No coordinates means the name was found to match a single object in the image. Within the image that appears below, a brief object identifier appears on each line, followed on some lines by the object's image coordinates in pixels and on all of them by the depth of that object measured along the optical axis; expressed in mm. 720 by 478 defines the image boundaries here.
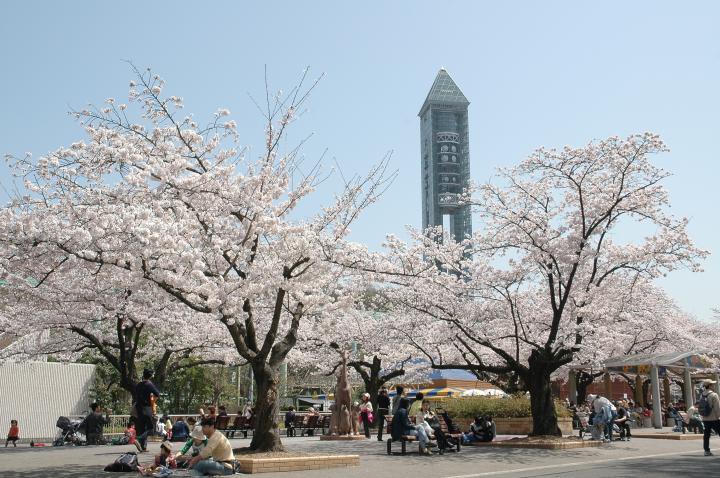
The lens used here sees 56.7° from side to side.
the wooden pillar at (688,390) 27441
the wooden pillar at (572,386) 30086
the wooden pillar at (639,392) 33031
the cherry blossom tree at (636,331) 22927
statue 22328
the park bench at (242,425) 25625
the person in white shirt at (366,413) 22842
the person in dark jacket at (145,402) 15148
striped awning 33975
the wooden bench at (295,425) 27612
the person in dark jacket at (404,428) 15719
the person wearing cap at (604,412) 20391
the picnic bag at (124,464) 12031
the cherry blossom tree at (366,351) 28516
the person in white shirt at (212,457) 10719
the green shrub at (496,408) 22234
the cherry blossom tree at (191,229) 12281
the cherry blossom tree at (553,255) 18797
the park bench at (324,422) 28234
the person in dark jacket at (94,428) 21047
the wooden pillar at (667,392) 36088
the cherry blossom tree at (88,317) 18562
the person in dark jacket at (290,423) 27609
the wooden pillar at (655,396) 25594
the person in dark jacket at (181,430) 20375
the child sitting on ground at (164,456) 12047
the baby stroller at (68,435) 21672
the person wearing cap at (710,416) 14625
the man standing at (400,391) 18078
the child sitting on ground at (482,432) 18938
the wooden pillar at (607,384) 33956
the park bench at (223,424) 23575
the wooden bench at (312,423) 27969
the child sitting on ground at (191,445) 13191
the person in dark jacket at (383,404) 22491
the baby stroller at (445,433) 16047
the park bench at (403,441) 15852
